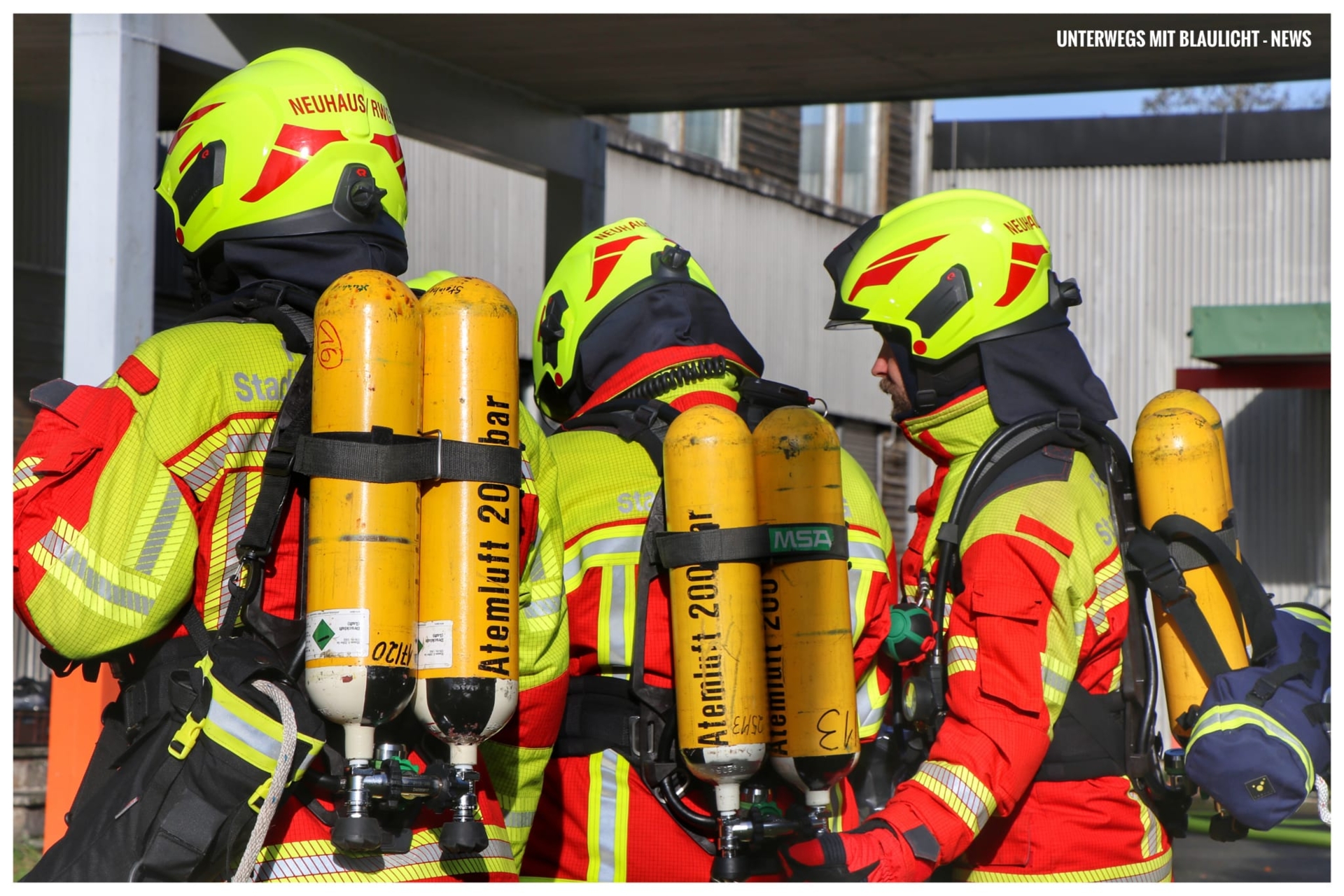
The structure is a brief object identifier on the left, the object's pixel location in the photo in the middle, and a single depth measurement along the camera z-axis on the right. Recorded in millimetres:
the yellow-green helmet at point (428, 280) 3817
